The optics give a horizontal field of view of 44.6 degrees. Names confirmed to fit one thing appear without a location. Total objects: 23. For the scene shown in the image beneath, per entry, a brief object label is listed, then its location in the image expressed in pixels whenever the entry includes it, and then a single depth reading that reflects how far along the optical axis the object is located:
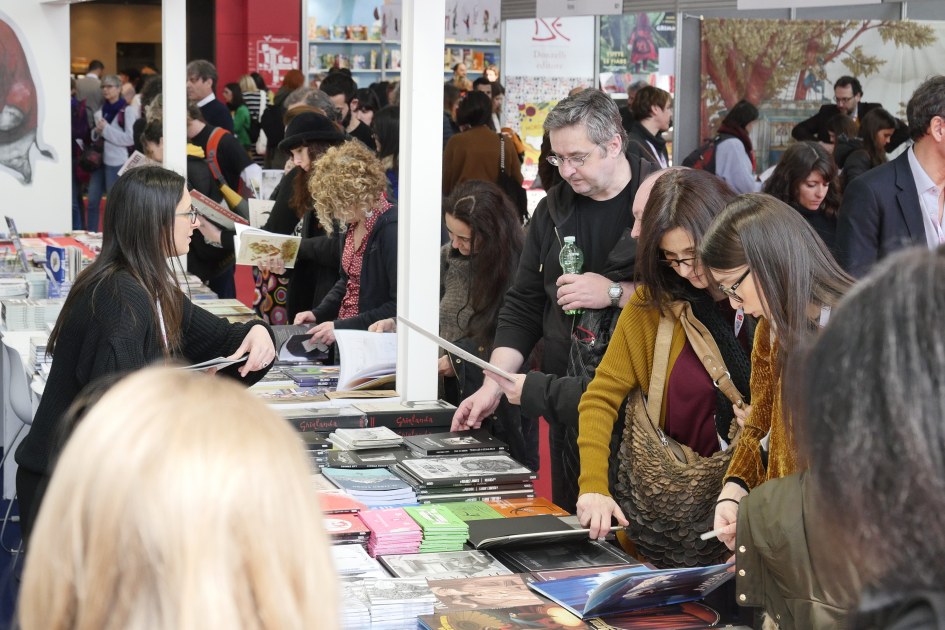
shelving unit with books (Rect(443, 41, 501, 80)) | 13.52
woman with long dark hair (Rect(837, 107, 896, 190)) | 7.20
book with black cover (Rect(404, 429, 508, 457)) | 3.01
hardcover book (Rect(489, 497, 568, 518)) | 2.67
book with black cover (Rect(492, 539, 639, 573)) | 2.37
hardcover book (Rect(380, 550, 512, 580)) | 2.27
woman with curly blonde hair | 4.05
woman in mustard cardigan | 2.47
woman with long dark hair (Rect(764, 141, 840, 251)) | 5.06
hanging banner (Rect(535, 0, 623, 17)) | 6.91
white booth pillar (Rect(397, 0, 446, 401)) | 3.37
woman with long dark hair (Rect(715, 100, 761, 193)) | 8.41
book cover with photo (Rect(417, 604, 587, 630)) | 1.99
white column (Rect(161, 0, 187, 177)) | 5.68
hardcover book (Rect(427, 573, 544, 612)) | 2.09
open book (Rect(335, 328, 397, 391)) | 3.67
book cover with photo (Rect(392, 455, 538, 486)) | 2.77
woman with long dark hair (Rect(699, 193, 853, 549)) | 2.03
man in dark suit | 3.88
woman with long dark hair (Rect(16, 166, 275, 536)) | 2.63
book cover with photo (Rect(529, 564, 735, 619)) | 2.02
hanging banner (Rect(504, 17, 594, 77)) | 10.42
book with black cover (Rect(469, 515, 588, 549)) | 2.42
